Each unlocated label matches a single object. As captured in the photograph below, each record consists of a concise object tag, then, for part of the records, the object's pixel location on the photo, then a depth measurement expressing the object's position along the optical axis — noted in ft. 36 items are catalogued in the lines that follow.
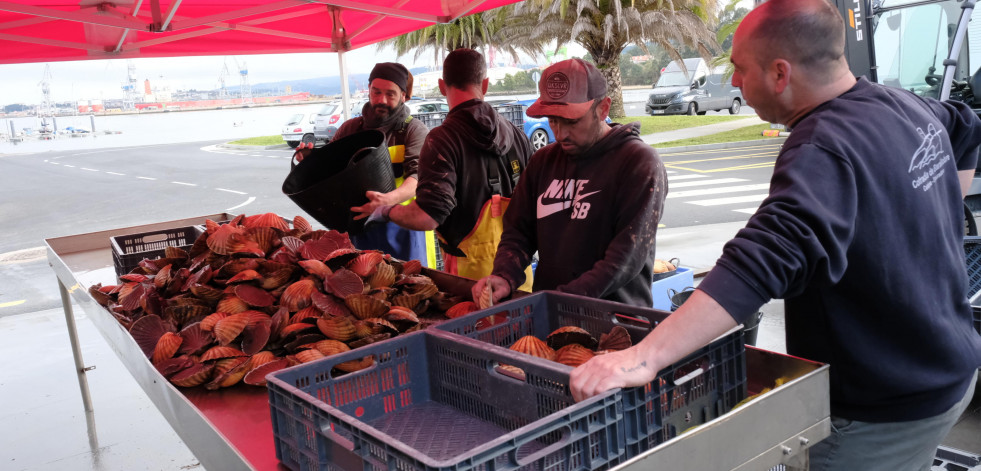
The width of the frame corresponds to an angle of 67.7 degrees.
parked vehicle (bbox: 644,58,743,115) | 87.71
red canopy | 15.37
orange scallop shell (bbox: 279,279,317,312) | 7.30
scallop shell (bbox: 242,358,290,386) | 6.44
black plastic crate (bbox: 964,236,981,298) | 10.44
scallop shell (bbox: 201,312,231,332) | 6.93
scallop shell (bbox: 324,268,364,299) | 7.32
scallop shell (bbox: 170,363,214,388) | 6.50
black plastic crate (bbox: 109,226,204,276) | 10.75
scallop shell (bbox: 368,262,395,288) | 7.76
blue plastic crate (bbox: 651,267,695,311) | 13.88
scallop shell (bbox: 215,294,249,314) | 7.29
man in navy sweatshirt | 4.22
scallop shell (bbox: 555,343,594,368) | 5.04
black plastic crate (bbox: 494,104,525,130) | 38.58
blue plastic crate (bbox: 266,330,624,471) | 3.72
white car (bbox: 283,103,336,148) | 70.33
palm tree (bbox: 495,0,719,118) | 61.77
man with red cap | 7.36
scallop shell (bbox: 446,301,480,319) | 7.39
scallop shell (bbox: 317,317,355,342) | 6.67
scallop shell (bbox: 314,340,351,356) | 6.51
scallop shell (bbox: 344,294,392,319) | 6.98
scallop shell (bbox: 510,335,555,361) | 5.21
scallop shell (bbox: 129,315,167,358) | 7.28
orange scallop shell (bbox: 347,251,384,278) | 7.70
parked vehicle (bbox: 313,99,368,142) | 65.77
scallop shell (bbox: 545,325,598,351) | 5.27
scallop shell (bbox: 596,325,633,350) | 5.18
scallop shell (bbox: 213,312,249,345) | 6.81
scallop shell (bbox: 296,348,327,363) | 6.34
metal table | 4.38
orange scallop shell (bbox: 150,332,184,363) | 6.81
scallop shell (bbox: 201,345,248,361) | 6.63
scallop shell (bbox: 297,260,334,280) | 7.64
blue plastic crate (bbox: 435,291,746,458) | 4.33
